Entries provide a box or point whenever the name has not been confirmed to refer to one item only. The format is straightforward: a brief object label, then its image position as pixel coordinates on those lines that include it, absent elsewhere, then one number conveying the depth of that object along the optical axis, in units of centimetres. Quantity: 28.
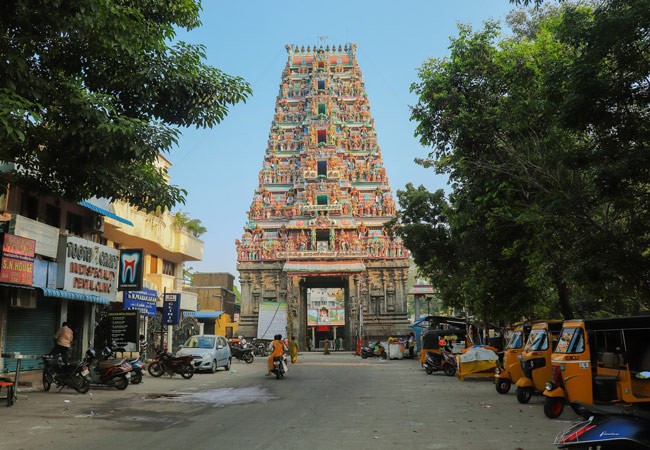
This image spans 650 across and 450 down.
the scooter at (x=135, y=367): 1586
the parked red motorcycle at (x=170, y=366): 1827
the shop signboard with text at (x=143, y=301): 2075
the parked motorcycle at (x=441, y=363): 2109
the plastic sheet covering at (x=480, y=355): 1812
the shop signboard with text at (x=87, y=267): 1549
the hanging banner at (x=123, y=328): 1852
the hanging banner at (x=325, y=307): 6184
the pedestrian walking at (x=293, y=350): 2967
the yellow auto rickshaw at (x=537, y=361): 1170
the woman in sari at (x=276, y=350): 1866
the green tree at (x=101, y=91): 753
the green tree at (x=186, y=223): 2700
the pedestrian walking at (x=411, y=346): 3569
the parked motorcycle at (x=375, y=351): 3512
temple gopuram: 4647
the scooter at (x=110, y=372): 1405
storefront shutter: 1521
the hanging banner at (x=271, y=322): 4281
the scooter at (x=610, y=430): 499
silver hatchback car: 2112
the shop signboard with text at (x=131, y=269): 1819
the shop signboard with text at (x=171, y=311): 2372
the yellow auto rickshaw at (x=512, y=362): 1374
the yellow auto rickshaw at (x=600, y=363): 889
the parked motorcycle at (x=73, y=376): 1319
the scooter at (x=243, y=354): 3006
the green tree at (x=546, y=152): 904
